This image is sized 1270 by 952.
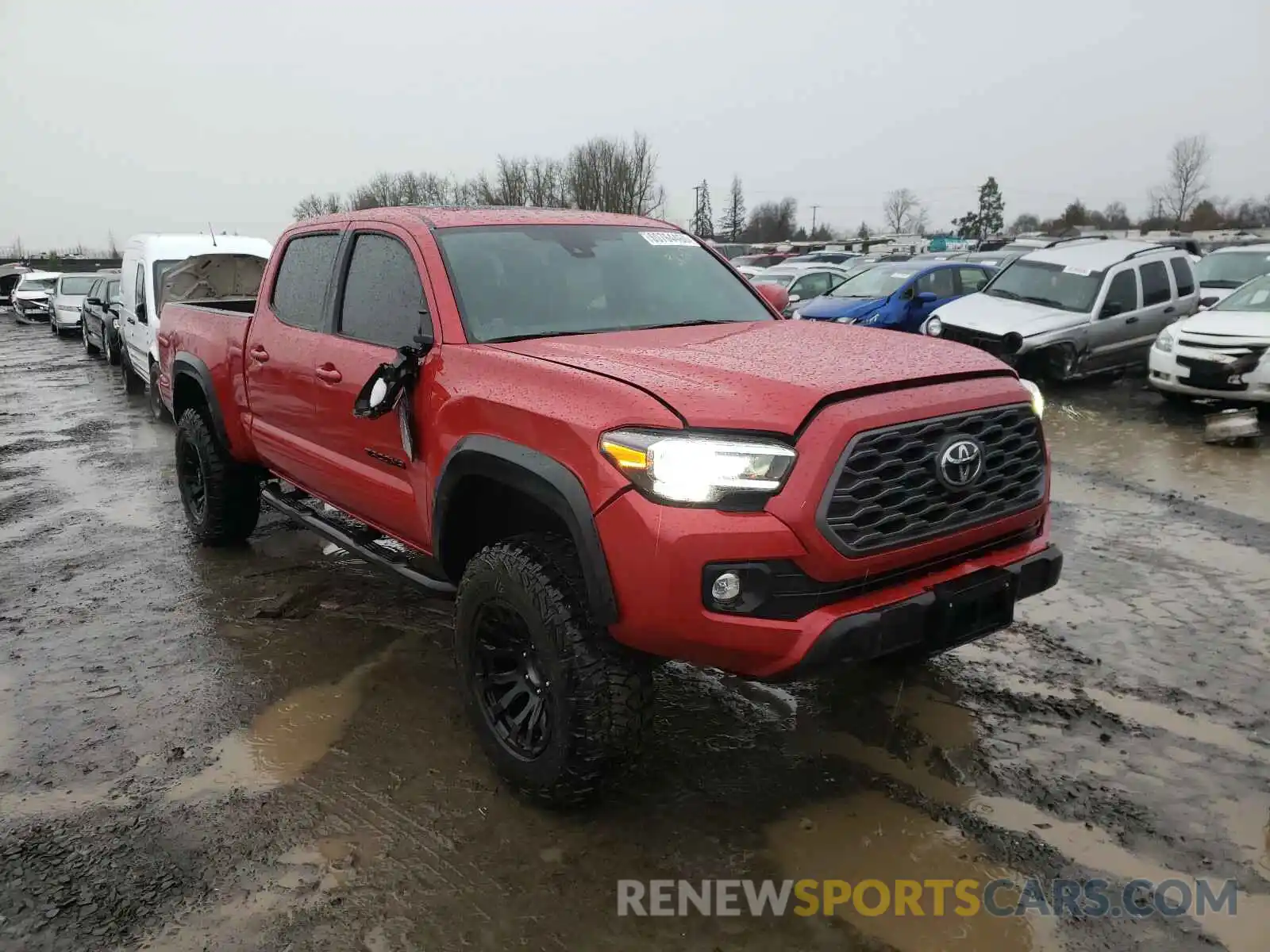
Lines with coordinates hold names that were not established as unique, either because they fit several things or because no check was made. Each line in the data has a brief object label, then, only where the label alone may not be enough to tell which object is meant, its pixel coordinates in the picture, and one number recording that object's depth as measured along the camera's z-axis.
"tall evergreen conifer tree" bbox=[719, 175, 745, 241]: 109.69
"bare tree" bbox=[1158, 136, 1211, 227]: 98.69
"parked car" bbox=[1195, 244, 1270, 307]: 13.85
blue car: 12.79
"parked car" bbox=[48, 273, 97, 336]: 24.78
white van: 10.52
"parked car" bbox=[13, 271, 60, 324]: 30.81
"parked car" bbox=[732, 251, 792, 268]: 41.51
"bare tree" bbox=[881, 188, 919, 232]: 137.50
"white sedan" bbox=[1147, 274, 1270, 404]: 8.89
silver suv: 10.85
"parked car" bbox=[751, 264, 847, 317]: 19.31
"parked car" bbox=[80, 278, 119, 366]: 14.72
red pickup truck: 2.56
